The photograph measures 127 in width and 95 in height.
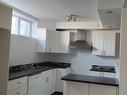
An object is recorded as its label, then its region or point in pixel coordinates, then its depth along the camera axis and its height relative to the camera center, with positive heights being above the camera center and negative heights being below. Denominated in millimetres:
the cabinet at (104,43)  3428 +256
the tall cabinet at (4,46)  1826 +60
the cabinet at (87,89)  1893 -744
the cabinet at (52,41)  3598 +314
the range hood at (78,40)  3588 +372
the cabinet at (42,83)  2555 -954
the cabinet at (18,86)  2001 -776
